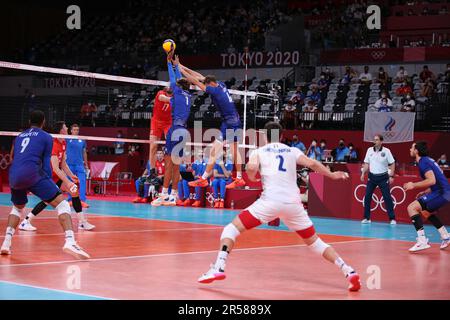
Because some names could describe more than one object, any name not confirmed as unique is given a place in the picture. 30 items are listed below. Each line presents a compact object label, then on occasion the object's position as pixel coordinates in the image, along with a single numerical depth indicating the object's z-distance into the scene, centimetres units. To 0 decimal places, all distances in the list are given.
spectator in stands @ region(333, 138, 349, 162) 2531
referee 1905
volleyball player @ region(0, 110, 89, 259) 1028
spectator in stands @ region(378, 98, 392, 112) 2595
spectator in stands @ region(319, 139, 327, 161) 2524
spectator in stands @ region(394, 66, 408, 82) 2879
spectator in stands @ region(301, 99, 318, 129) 2806
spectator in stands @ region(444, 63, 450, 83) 2732
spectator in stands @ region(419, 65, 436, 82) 2847
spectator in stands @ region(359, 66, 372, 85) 2922
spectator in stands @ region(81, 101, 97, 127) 3189
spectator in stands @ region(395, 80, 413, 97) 2736
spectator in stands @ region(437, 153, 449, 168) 2323
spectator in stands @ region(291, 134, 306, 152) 2520
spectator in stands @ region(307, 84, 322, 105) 2909
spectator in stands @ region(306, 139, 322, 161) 2530
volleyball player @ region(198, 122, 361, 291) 855
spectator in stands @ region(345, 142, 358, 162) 2484
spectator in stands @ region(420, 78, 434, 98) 2702
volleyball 1308
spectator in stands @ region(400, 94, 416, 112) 2569
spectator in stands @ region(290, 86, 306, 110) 2917
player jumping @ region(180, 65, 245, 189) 1341
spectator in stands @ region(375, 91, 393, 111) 2622
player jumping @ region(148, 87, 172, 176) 1453
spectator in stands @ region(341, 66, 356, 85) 2983
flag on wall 2545
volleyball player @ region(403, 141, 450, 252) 1314
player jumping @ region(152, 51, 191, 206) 1358
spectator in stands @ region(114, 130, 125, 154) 3183
